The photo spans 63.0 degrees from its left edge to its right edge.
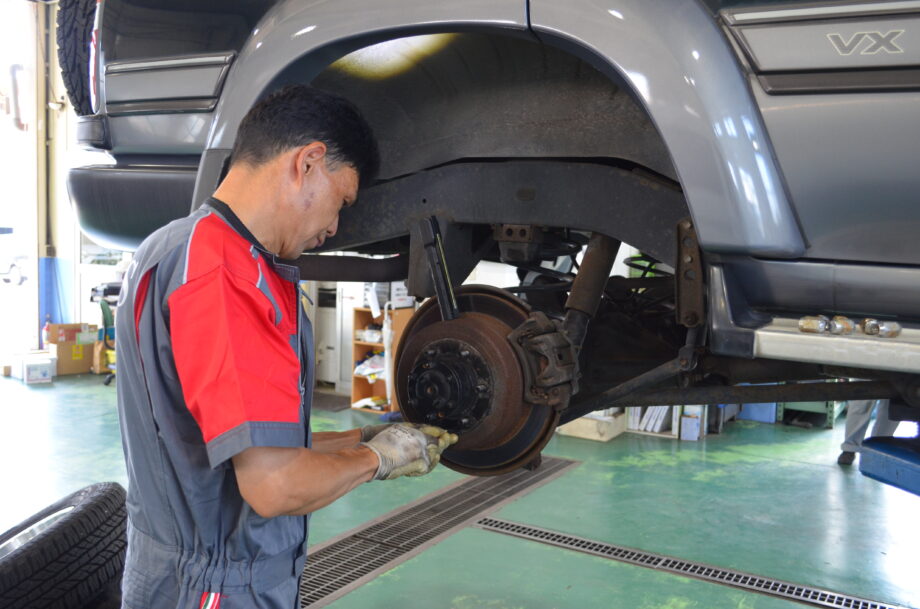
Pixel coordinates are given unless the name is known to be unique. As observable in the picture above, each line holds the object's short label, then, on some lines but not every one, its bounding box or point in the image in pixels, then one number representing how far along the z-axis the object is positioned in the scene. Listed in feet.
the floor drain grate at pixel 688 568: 9.55
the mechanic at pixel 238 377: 3.45
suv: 3.78
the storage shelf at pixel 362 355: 20.34
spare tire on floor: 6.04
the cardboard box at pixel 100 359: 24.95
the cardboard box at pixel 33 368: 23.09
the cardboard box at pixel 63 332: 24.44
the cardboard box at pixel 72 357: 24.41
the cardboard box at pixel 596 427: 17.40
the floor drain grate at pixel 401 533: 9.67
